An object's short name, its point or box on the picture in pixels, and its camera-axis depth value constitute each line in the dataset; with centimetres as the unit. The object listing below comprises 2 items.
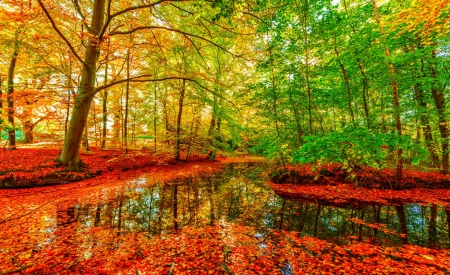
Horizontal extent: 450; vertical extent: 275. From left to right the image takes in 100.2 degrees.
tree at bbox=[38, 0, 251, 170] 994
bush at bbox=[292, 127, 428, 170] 752
